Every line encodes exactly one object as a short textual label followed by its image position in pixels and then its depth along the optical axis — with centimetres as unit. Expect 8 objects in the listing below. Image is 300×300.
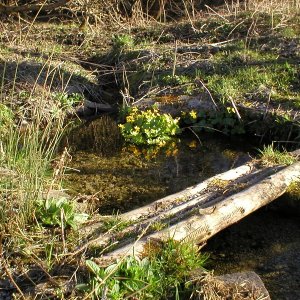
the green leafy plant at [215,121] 884
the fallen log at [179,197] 581
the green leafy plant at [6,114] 814
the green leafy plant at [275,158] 699
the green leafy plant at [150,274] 430
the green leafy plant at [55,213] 523
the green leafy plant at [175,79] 1007
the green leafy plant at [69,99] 958
